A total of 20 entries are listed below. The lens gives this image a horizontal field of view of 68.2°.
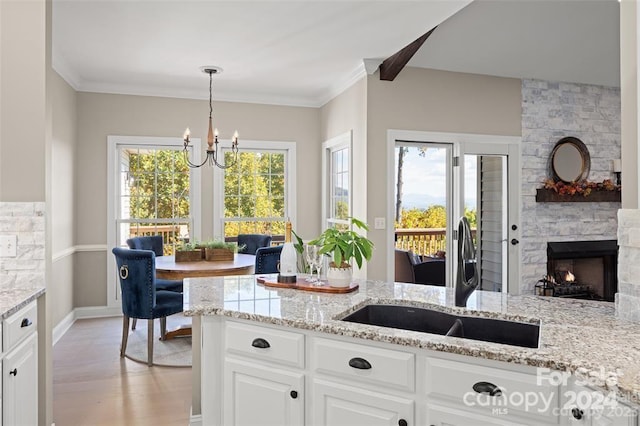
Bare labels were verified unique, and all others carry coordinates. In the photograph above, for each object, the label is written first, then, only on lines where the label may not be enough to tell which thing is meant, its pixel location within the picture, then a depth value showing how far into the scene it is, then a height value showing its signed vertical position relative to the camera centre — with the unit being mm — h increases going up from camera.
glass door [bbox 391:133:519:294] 4957 +128
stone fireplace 5332 -628
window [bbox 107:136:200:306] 5566 +242
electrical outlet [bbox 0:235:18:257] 2479 -174
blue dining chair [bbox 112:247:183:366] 3773 -614
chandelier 4797 +722
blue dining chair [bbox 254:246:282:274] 4113 -417
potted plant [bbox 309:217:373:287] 2324 -186
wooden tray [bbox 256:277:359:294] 2381 -383
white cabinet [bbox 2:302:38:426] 2018 -722
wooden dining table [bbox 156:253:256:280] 3980 -480
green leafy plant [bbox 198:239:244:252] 4586 -319
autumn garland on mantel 5234 +297
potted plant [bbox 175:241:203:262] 4449 -395
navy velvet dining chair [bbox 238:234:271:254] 5328 -334
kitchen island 1421 -492
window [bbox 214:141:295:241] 5992 +285
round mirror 5301 +595
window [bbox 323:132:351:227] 5321 +388
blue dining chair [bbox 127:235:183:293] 4746 -367
